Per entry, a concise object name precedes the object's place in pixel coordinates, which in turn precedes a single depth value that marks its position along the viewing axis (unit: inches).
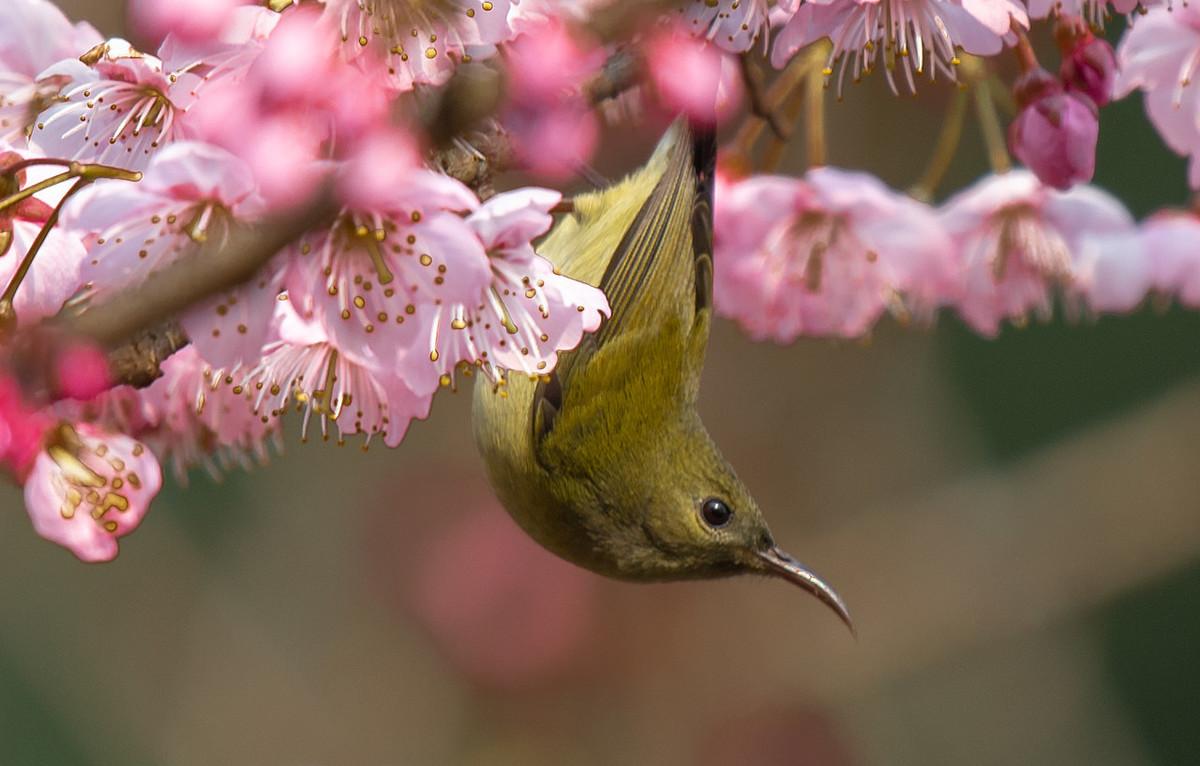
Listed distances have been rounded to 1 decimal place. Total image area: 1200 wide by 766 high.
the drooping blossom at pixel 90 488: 103.5
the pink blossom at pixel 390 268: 103.0
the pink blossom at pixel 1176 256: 106.6
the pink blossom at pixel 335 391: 104.0
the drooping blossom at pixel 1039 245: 106.6
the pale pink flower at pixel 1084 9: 103.6
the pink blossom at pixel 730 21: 103.6
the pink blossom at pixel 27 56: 103.7
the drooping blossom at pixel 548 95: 102.9
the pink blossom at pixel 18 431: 96.3
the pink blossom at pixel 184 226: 101.1
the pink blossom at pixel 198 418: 104.3
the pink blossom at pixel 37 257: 103.0
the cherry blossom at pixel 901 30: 103.6
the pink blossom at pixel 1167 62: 104.8
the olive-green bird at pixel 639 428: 106.3
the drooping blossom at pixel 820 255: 106.5
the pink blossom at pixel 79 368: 80.1
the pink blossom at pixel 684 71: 103.5
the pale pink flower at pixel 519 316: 103.5
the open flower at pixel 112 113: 103.4
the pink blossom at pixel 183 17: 101.6
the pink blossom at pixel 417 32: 102.9
